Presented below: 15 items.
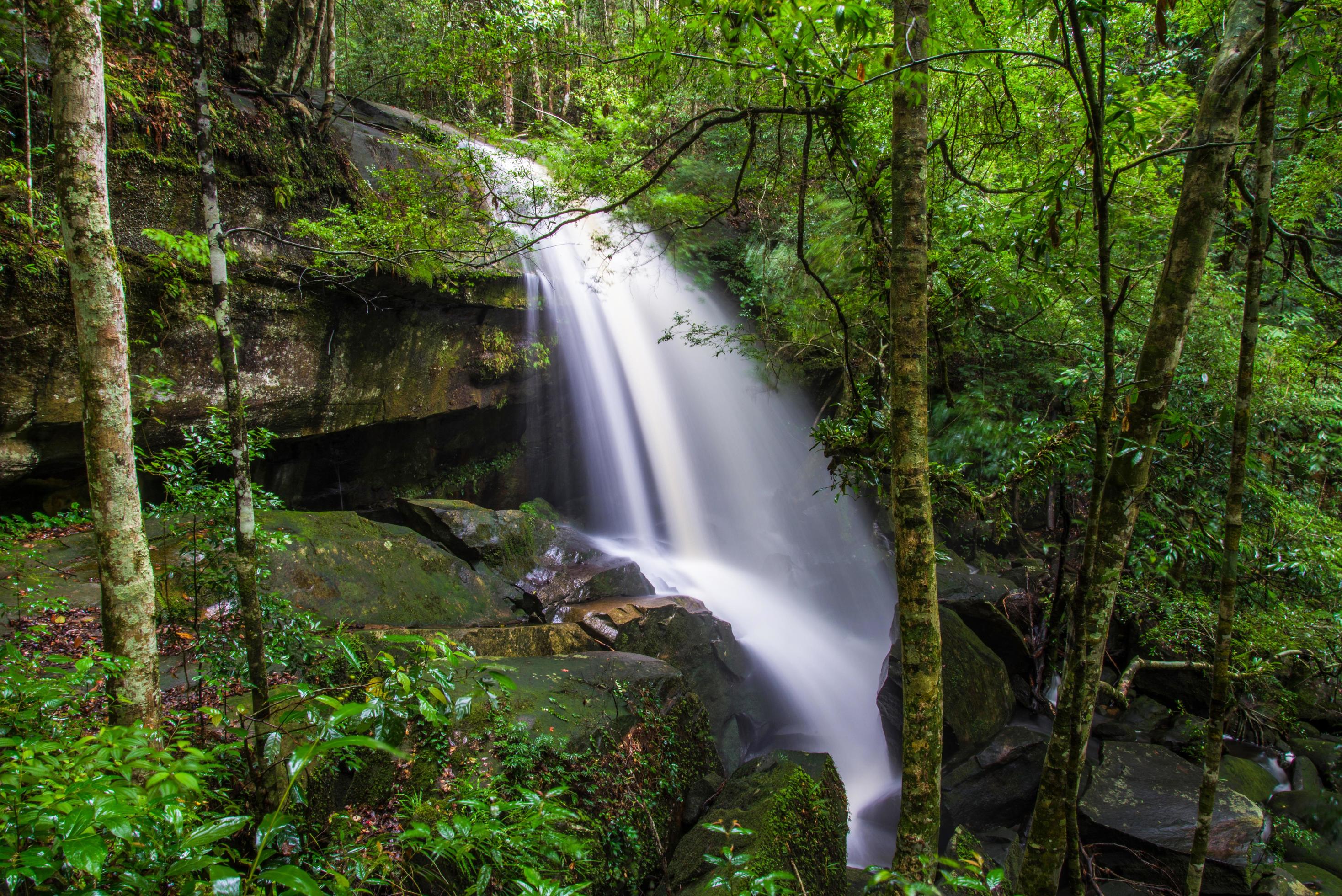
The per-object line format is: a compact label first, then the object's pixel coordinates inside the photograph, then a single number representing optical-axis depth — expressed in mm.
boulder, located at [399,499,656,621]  7918
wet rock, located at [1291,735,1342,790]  6227
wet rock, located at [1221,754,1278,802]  5766
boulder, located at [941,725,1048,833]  6078
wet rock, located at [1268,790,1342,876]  5312
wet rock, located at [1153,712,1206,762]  6371
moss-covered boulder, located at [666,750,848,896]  3844
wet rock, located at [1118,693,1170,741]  6906
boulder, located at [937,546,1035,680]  7297
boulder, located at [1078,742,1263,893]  4832
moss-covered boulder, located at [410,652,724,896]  3955
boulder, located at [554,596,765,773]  7031
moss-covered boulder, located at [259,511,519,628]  5926
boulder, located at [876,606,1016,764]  6348
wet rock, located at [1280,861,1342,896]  4859
